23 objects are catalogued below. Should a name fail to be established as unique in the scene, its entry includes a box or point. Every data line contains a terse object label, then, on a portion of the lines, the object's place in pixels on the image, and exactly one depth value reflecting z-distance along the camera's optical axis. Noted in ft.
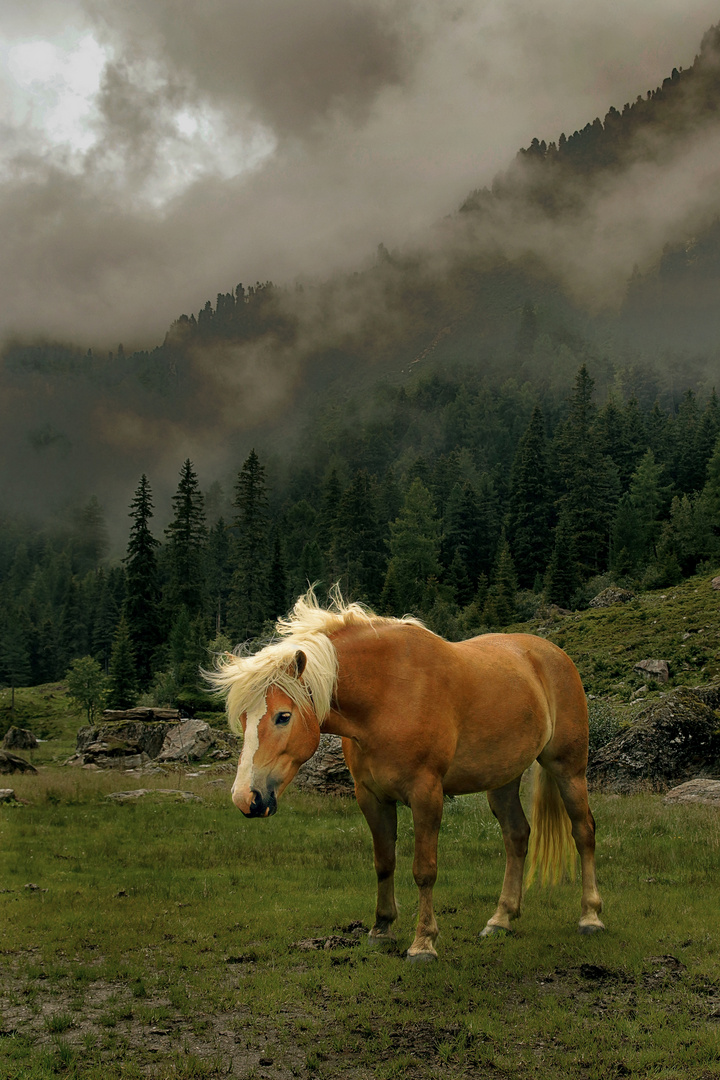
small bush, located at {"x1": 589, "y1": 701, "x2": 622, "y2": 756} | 75.31
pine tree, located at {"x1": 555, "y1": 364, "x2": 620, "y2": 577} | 278.46
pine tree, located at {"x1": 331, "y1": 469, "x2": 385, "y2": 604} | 303.89
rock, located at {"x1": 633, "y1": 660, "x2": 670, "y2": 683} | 108.06
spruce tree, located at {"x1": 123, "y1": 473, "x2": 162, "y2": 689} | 260.42
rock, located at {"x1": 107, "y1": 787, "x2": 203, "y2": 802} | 66.71
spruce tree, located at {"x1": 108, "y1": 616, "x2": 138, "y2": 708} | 223.92
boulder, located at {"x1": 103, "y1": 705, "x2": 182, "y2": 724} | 155.53
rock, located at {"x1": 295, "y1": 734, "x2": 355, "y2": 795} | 67.15
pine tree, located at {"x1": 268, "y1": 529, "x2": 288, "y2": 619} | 283.79
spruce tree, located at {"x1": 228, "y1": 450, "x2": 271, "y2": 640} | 281.33
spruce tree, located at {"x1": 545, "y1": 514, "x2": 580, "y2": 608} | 233.14
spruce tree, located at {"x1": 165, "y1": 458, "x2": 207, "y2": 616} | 290.15
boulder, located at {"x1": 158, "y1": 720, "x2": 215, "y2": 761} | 118.73
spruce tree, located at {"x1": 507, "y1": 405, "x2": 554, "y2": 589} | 307.37
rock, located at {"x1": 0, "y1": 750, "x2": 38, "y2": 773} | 93.20
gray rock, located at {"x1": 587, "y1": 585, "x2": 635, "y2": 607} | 181.78
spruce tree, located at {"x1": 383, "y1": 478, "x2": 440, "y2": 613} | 279.49
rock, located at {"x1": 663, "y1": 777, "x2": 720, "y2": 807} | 52.21
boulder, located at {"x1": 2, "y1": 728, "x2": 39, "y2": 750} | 167.12
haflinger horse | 22.08
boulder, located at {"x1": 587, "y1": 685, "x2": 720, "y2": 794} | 61.00
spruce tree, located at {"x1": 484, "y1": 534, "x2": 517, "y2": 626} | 227.61
